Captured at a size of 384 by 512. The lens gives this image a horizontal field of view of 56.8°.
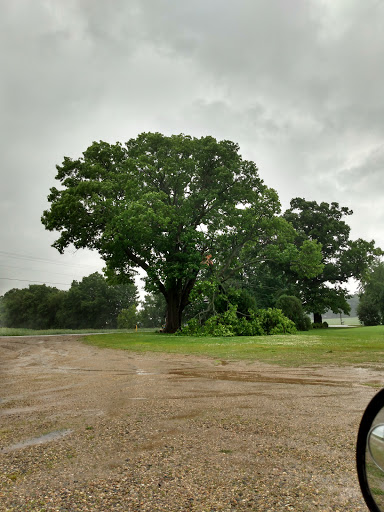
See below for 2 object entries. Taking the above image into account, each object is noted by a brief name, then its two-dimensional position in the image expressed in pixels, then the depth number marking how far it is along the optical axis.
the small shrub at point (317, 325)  42.80
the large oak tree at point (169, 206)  25.14
